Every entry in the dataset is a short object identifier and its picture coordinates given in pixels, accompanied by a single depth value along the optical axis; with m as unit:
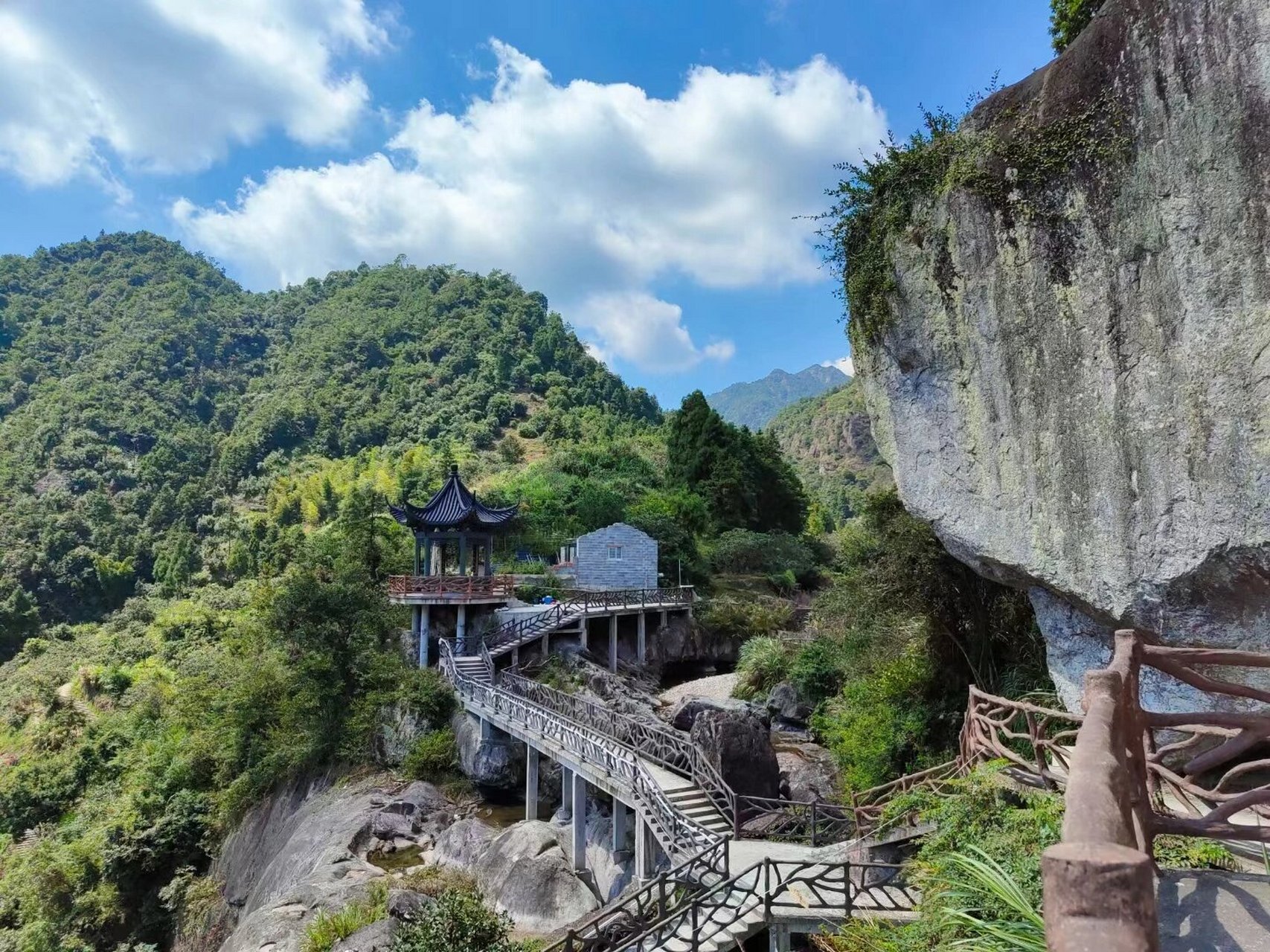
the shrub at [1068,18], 12.01
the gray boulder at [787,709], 20.75
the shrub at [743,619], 29.98
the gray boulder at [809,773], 15.30
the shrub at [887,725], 13.42
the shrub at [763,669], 23.08
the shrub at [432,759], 19.16
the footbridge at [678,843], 8.08
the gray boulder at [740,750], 13.61
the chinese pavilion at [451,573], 22.86
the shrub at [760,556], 37.72
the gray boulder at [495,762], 18.45
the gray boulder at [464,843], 15.12
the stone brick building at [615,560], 31.88
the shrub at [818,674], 20.12
